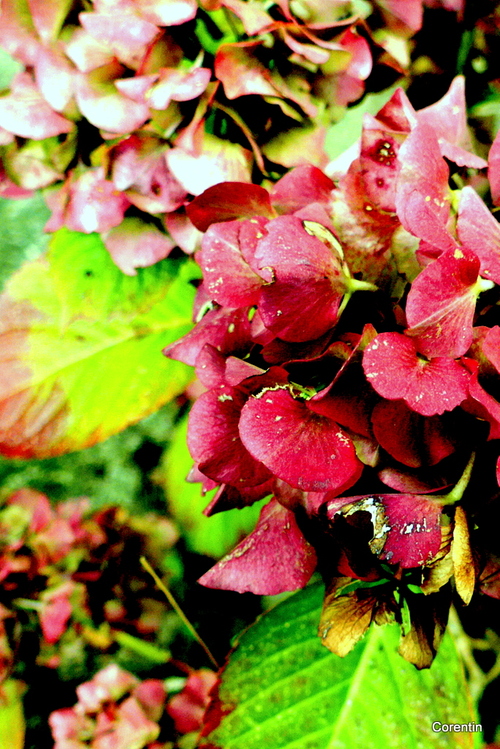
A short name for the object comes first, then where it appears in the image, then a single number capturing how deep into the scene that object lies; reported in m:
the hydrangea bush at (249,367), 0.21
